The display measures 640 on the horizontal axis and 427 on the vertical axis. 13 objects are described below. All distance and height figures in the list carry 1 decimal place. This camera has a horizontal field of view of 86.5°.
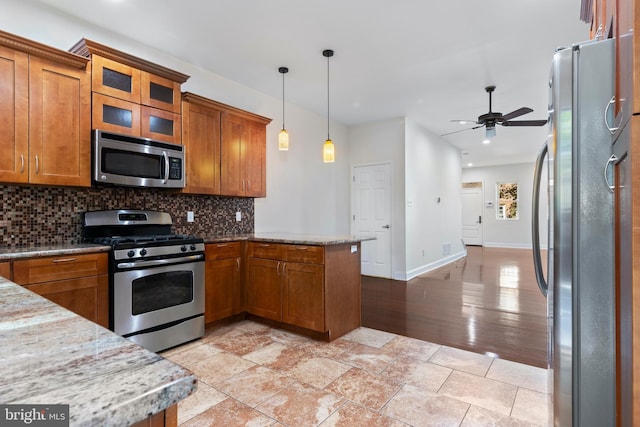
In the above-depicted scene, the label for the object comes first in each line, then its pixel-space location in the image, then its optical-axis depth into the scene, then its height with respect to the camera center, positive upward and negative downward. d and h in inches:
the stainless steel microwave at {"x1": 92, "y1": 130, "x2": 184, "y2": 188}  104.0 +17.3
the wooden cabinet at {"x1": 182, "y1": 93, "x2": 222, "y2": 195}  130.3 +27.6
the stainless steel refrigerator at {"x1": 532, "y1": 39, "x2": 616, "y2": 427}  40.4 -3.1
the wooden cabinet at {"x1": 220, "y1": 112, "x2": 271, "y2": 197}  144.3 +25.6
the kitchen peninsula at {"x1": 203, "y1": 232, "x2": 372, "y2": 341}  119.2 -25.8
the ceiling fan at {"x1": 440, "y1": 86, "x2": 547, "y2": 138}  169.8 +46.7
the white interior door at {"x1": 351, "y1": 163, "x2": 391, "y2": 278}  231.7 -0.6
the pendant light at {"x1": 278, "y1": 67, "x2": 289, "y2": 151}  140.2 +29.9
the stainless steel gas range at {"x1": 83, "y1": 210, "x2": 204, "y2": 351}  99.5 -20.5
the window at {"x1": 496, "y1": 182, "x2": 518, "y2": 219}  421.1 +14.6
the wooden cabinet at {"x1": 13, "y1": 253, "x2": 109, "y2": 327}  83.6 -17.4
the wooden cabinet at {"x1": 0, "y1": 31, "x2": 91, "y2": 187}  89.1 +27.7
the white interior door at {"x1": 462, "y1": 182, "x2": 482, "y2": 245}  445.7 -1.8
